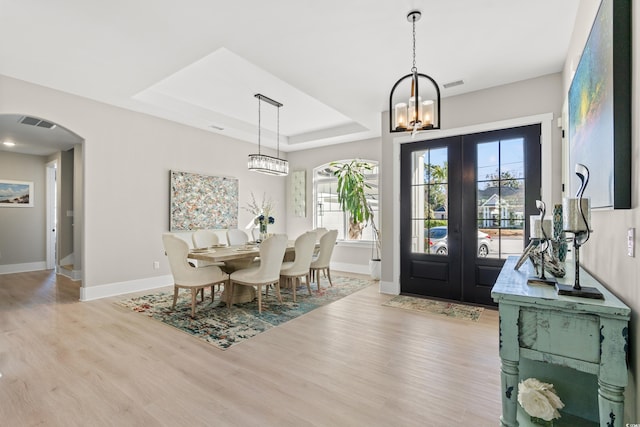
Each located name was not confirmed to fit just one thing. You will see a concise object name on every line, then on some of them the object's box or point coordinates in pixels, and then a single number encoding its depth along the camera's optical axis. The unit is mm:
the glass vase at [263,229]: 4797
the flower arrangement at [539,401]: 1442
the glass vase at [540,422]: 1502
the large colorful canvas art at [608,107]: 1228
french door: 3842
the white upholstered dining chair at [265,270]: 3734
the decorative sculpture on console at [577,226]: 1310
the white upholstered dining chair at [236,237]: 5453
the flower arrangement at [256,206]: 6898
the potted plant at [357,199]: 5871
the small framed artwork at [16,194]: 6477
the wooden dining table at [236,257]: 3638
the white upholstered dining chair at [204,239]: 4860
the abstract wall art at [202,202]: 5434
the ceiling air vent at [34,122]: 4648
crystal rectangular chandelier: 4648
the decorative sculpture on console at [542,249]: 1749
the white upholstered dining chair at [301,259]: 4281
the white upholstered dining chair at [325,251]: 4965
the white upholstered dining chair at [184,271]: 3504
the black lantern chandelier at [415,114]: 2367
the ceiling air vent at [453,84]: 3863
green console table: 1151
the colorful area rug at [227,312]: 3145
